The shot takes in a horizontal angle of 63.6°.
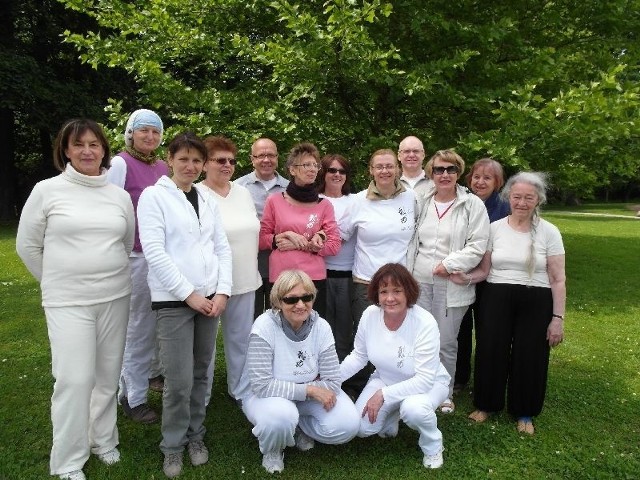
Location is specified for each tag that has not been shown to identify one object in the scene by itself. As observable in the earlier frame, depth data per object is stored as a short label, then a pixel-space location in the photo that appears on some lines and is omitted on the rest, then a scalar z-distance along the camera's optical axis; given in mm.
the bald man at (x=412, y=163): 5102
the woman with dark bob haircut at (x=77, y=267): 3273
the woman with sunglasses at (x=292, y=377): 3633
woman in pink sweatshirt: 4324
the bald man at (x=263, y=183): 4828
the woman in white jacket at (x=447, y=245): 4305
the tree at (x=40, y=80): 18969
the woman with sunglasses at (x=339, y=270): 4777
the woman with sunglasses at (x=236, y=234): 4074
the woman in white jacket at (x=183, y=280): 3400
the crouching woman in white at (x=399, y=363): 3781
